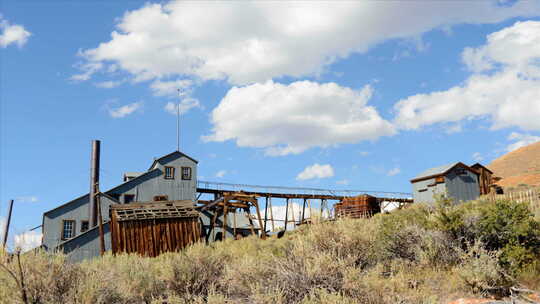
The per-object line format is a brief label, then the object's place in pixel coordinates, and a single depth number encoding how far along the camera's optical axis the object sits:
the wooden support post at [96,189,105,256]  27.12
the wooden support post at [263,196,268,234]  38.81
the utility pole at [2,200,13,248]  42.33
